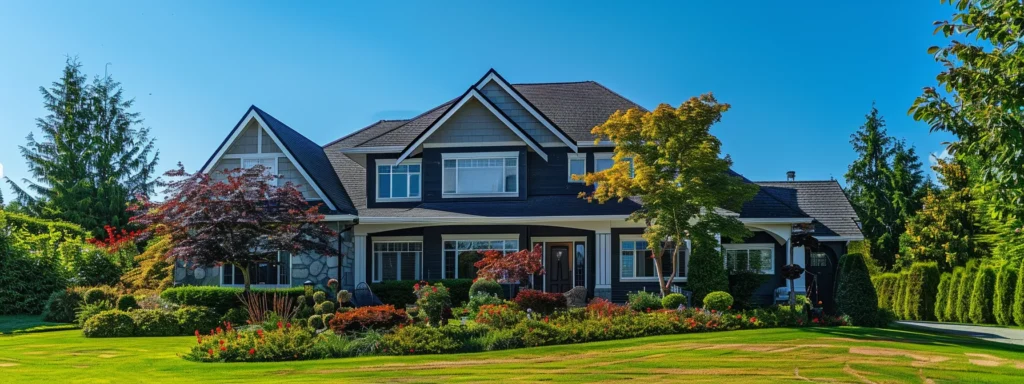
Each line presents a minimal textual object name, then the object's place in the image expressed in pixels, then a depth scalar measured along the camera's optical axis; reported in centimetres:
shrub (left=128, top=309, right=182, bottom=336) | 1756
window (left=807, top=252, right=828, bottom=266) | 2798
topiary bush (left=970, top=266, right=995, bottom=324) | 2445
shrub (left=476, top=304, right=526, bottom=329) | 1548
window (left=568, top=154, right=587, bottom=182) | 2492
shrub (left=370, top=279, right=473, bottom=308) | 2247
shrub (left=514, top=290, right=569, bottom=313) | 1695
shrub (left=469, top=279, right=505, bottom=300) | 1955
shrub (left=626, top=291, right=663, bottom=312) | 1820
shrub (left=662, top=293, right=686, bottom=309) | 1792
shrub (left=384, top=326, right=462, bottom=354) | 1383
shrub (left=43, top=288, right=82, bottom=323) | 2009
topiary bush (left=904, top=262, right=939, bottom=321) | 2655
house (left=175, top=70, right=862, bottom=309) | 2372
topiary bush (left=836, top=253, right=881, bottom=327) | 1742
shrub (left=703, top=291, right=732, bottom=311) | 1731
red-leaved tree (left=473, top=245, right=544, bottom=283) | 2047
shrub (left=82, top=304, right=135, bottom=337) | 1714
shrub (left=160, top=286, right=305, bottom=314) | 1892
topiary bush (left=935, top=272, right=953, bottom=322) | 2570
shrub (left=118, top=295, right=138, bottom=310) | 1866
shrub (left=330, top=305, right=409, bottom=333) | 1482
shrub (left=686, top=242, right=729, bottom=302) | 1934
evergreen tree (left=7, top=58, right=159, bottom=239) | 3762
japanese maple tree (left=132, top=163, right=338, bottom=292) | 1948
